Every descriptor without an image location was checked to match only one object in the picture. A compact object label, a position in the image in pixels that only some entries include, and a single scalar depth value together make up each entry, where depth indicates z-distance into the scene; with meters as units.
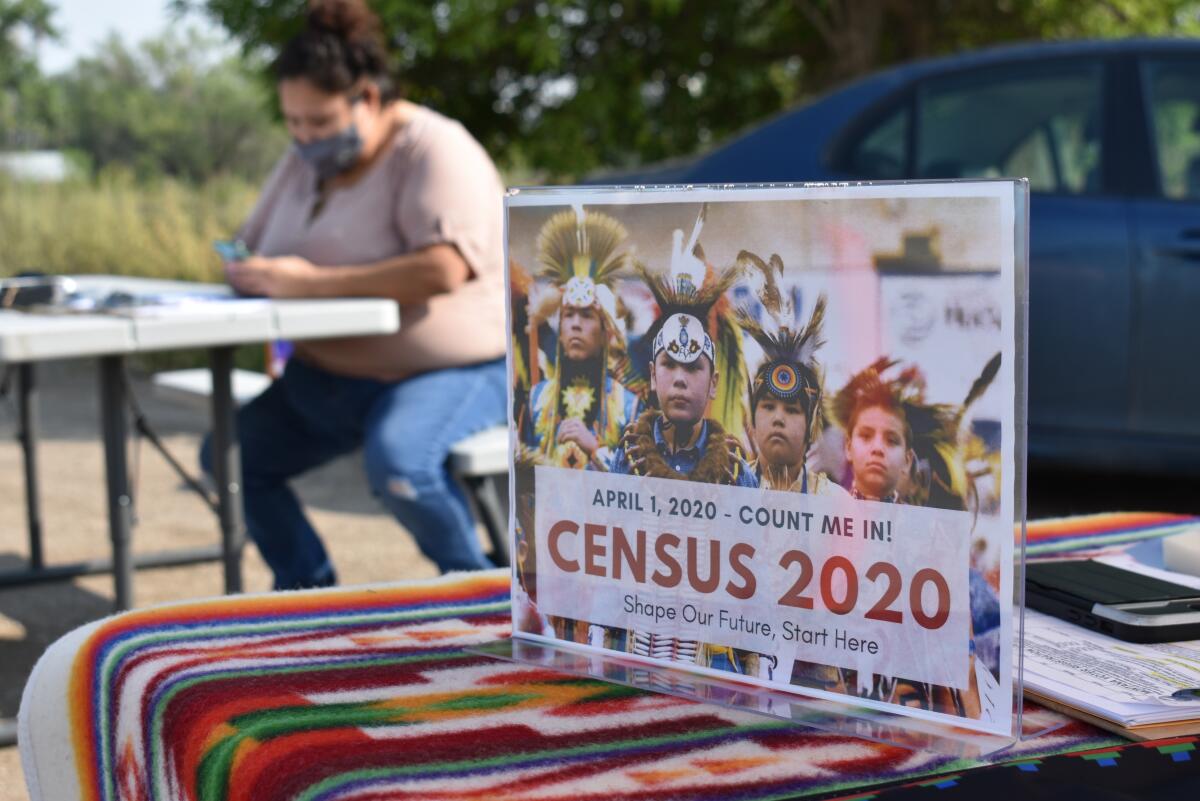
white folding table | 2.83
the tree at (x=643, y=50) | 9.13
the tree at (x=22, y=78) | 29.33
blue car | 4.38
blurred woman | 3.08
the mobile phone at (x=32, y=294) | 3.25
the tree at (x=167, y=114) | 39.31
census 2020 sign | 0.87
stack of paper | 0.92
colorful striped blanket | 0.84
